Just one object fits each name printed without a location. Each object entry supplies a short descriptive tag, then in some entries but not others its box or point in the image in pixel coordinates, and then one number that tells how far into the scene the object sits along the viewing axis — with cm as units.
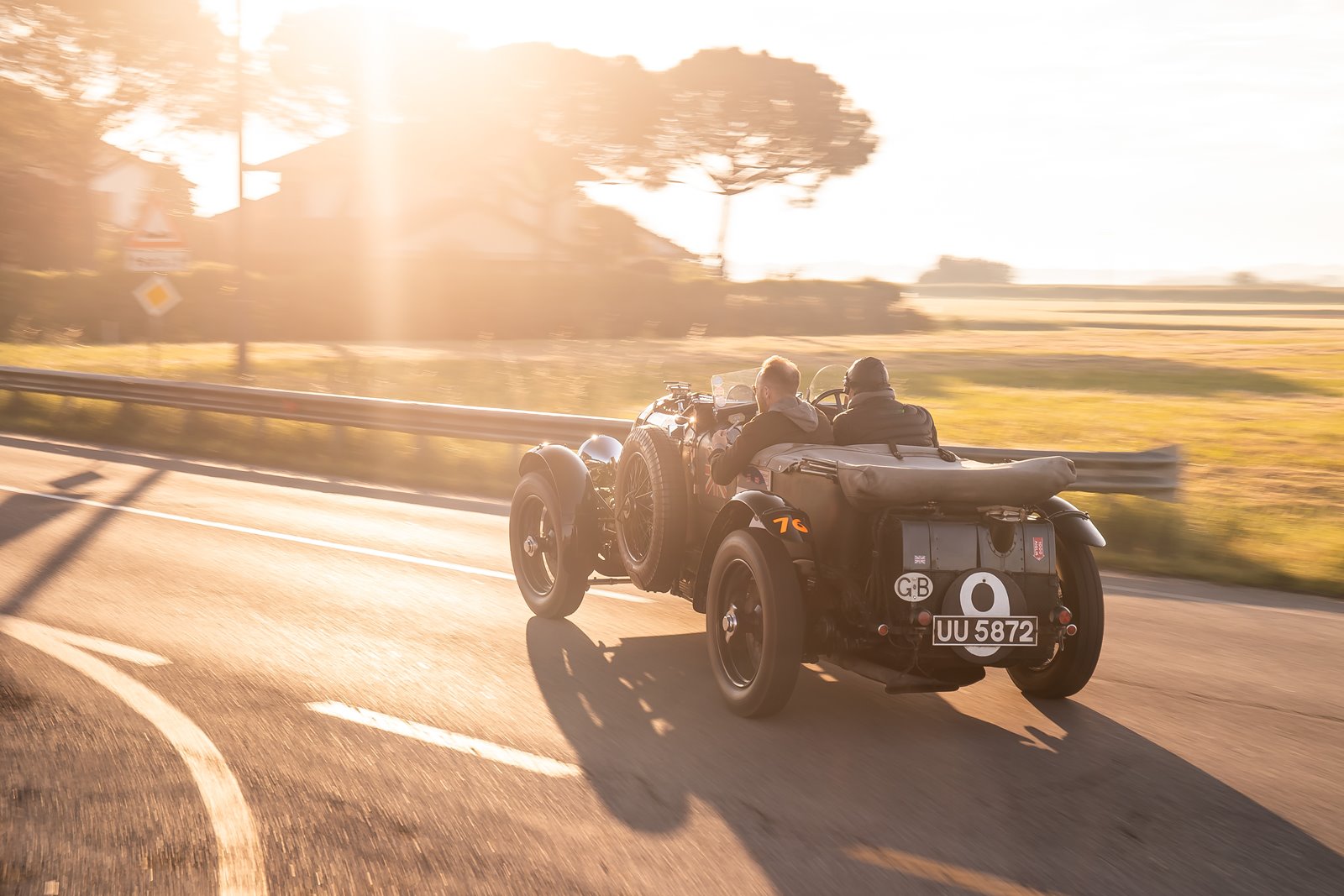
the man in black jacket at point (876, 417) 602
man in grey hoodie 599
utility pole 2077
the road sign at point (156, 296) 1748
